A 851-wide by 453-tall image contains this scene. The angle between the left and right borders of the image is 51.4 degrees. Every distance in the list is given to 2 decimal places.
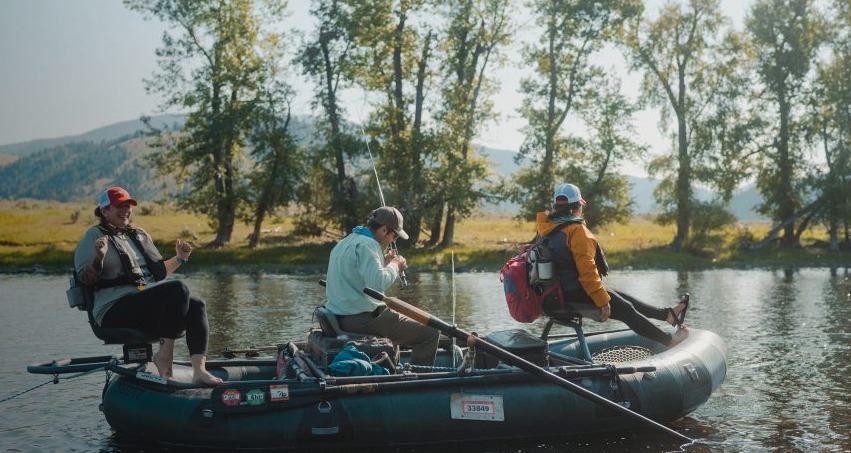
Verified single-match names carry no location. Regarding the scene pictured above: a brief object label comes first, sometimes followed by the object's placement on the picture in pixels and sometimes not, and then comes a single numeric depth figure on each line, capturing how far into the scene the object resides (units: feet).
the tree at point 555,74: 119.96
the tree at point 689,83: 122.21
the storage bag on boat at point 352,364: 27.89
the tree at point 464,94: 114.52
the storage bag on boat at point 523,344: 29.32
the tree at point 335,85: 116.37
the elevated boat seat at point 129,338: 26.48
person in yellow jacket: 29.99
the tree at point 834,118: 121.80
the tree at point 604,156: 119.65
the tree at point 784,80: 124.06
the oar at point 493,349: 26.58
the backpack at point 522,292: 31.04
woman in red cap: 25.90
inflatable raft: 26.89
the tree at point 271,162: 119.44
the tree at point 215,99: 118.62
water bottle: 30.37
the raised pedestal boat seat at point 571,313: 30.71
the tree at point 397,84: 112.78
